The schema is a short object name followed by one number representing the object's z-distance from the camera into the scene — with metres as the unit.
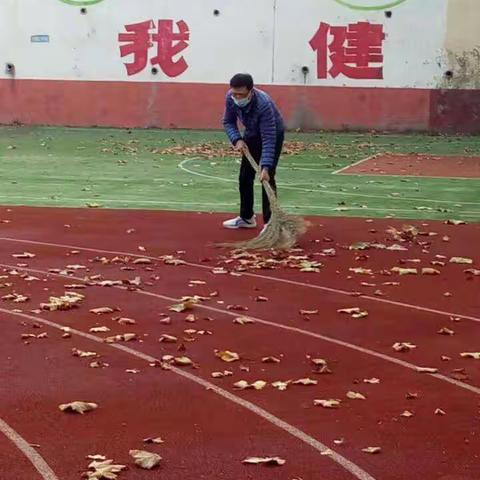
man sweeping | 9.91
